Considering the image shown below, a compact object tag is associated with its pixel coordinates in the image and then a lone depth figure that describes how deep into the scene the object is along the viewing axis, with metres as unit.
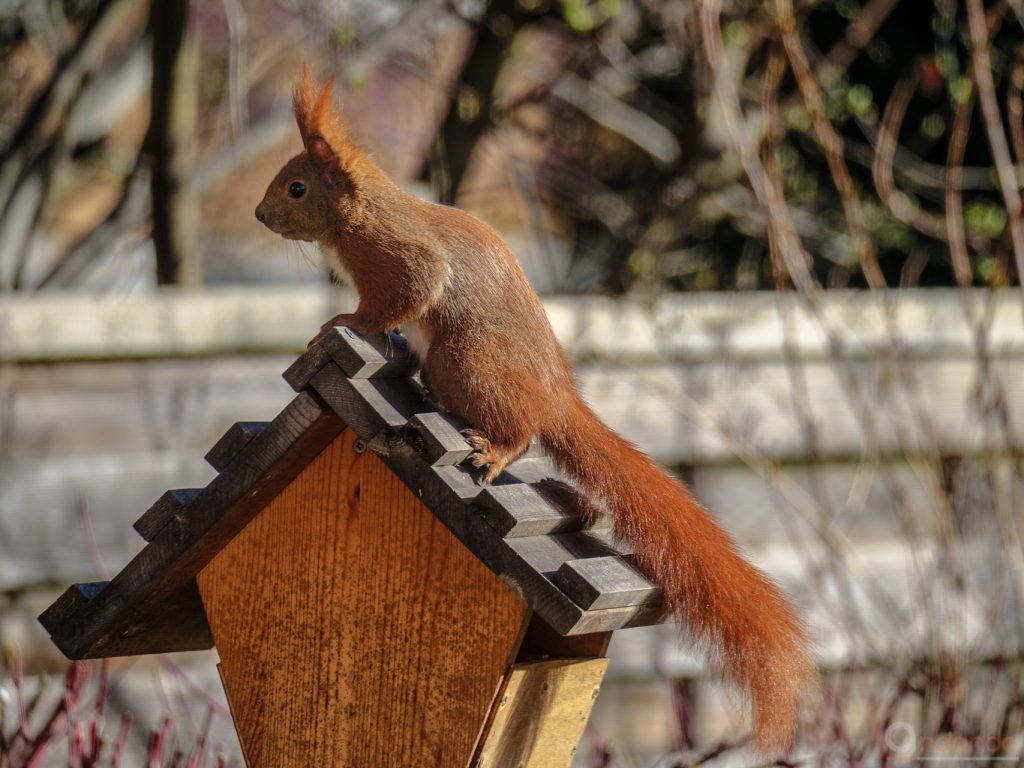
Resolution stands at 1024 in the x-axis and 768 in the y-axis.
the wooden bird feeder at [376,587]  6.56
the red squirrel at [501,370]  6.56
